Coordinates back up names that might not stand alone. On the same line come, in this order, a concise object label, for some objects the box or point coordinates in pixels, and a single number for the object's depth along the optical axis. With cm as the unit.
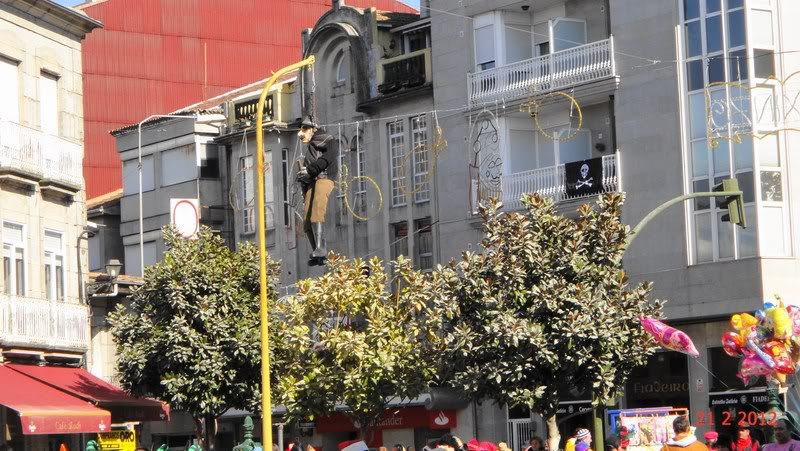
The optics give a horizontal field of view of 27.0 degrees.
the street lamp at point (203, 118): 4972
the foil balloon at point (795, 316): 2216
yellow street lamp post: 2345
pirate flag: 3762
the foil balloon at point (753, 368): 2230
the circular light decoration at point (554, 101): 3866
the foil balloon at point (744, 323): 2314
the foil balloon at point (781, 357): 2206
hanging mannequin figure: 2030
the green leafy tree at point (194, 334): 3438
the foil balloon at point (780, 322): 2206
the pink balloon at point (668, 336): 2578
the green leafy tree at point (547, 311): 2889
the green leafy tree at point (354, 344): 3262
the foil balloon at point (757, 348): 2222
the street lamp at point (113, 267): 4172
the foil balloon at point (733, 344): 2338
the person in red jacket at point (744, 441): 2445
